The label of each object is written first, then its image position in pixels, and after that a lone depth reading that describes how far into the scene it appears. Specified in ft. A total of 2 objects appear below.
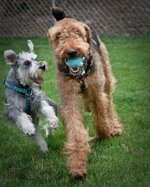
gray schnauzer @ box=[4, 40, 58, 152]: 18.49
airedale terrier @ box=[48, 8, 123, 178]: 16.55
